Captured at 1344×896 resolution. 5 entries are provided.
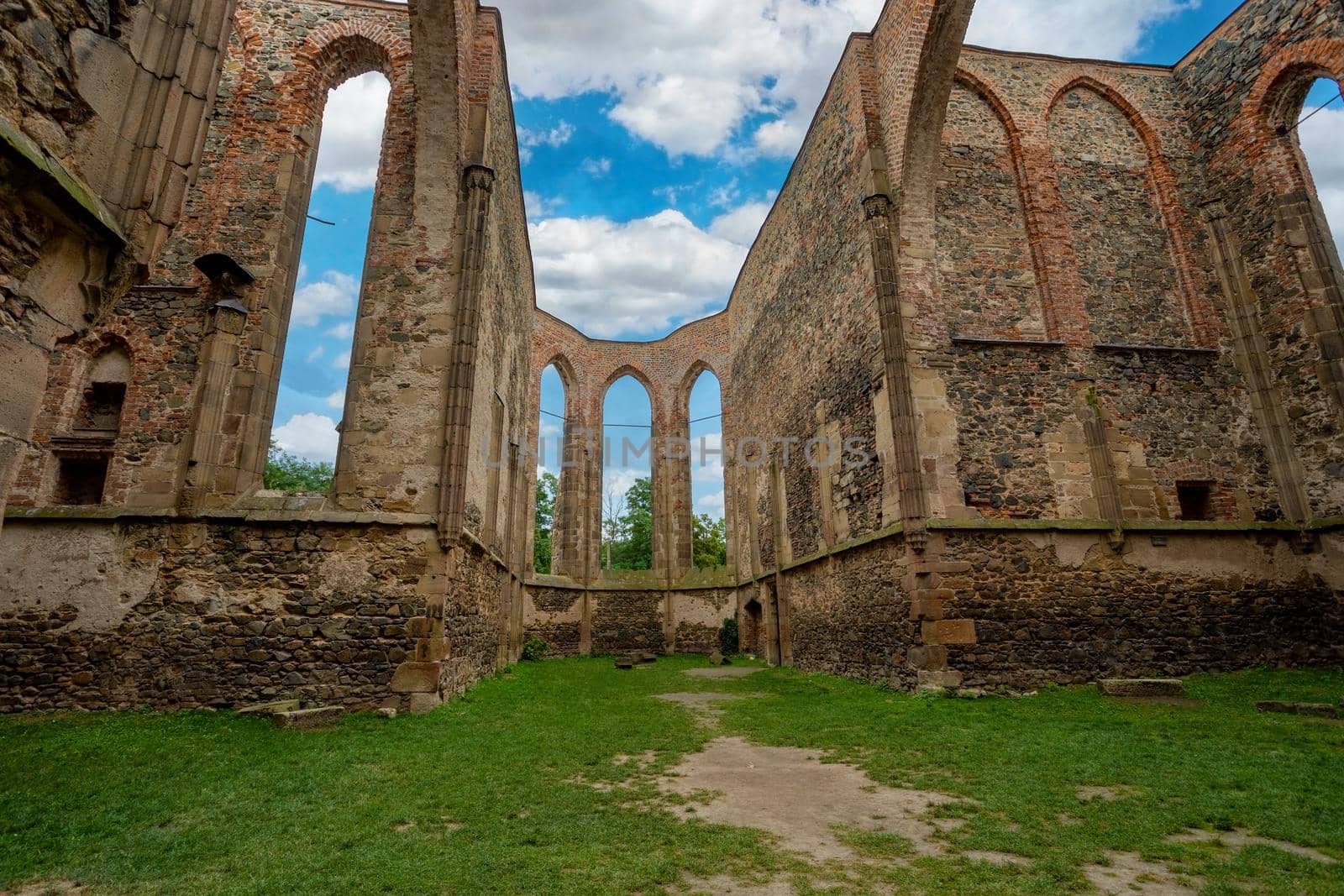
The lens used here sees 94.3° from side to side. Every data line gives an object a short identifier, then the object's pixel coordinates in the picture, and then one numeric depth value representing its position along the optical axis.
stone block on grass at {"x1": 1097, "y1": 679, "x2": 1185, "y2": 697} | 7.07
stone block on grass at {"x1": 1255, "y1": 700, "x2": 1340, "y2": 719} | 5.91
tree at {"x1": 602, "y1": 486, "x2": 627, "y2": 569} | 29.31
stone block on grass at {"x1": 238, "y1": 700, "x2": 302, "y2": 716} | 6.35
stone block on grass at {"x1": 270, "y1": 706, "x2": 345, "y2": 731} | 5.94
